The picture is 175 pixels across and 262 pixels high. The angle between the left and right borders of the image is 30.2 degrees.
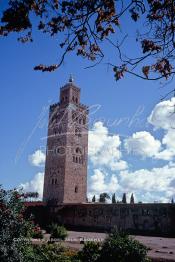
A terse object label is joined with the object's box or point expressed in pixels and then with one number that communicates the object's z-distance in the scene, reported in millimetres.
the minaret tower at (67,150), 54906
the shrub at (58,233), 20719
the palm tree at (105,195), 88712
